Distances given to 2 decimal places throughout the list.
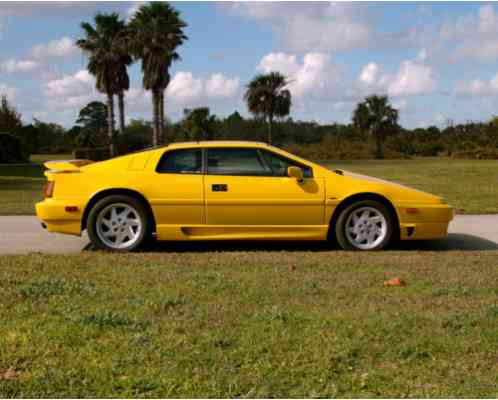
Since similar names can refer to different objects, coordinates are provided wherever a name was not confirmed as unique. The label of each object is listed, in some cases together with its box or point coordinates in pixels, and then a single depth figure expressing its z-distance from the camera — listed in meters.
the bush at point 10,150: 40.19
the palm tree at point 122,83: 49.38
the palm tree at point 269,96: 70.19
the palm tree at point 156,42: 46.47
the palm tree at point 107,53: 48.56
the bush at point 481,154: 59.15
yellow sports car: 7.87
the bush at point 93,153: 45.69
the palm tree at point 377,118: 68.31
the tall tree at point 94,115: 105.94
